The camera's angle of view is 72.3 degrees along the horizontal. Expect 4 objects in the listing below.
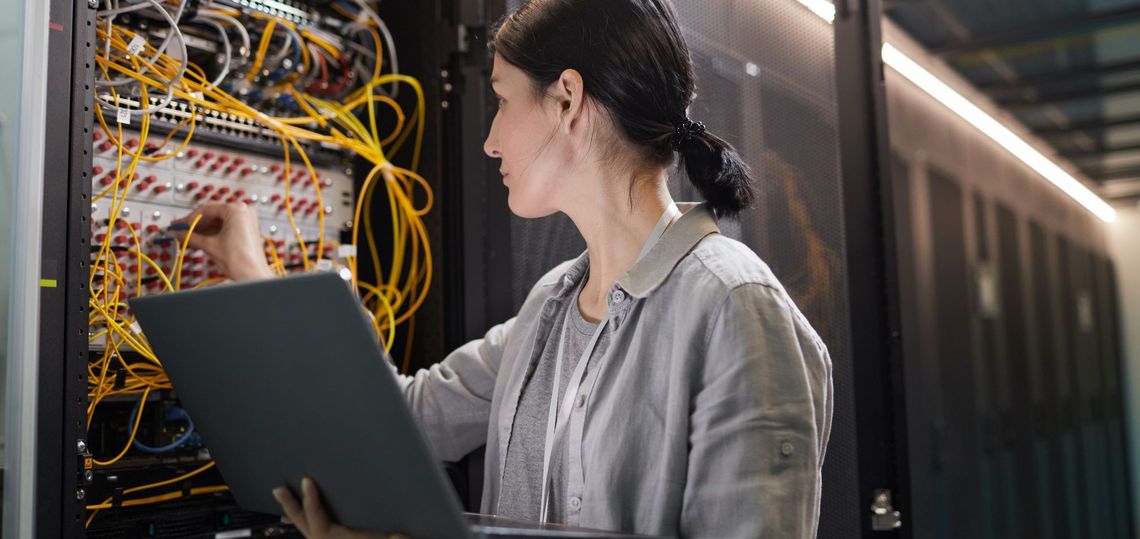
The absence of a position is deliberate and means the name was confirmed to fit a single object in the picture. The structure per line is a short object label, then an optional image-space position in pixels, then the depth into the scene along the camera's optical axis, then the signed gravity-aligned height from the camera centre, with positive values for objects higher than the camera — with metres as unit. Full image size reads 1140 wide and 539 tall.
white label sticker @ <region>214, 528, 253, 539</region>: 1.42 -0.37
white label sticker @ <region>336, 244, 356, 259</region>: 1.62 +0.16
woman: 0.91 -0.02
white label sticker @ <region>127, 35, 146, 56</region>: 1.23 +0.46
